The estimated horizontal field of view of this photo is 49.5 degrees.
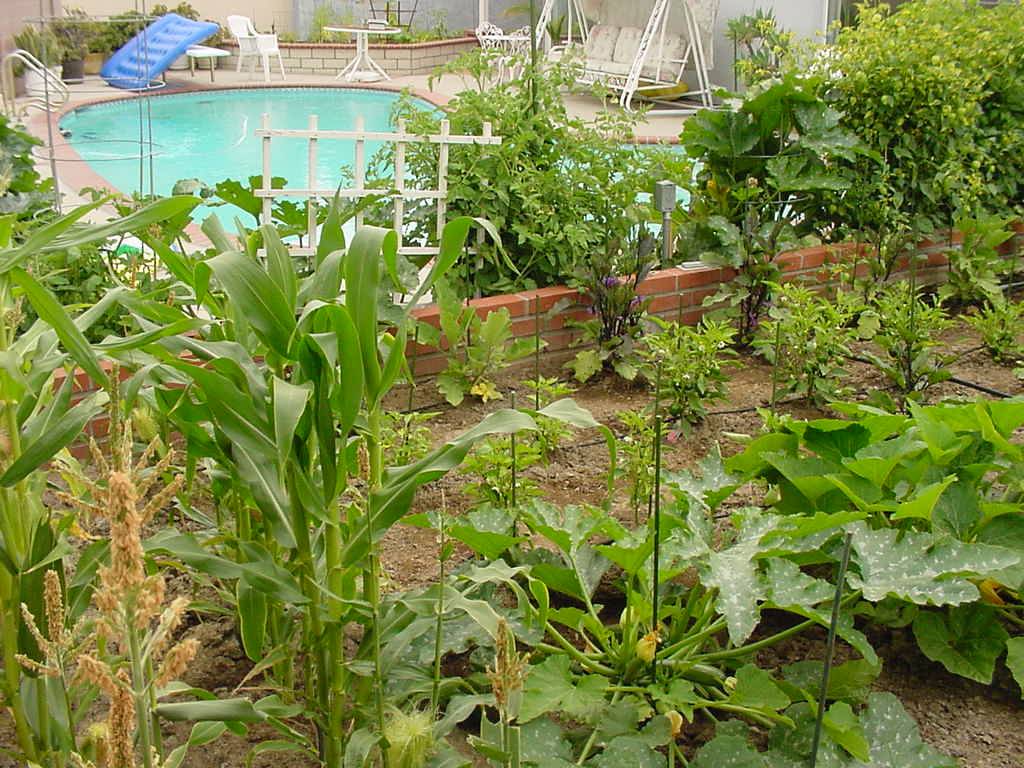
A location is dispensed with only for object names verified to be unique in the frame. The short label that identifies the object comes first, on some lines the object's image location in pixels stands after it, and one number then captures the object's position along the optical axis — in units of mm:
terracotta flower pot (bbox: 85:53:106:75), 14672
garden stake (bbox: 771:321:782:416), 3006
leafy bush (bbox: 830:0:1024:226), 4199
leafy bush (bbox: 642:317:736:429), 3029
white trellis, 3500
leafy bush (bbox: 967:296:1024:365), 3602
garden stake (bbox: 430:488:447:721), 1455
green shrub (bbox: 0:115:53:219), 3736
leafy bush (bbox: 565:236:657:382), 3475
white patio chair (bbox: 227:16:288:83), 14055
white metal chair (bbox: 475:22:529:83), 12645
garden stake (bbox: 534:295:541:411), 3075
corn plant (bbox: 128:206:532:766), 1487
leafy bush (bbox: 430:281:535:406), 3273
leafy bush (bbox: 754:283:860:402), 3193
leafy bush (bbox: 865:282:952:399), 3176
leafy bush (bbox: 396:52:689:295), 3625
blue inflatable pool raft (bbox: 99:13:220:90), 13430
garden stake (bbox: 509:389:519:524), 2104
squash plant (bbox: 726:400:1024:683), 1809
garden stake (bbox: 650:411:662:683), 1702
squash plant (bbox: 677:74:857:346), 3953
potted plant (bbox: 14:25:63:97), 8039
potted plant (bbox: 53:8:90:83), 12961
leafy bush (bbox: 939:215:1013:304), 4098
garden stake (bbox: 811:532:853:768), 1532
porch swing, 11336
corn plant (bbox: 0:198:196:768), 1392
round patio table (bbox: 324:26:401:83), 14289
